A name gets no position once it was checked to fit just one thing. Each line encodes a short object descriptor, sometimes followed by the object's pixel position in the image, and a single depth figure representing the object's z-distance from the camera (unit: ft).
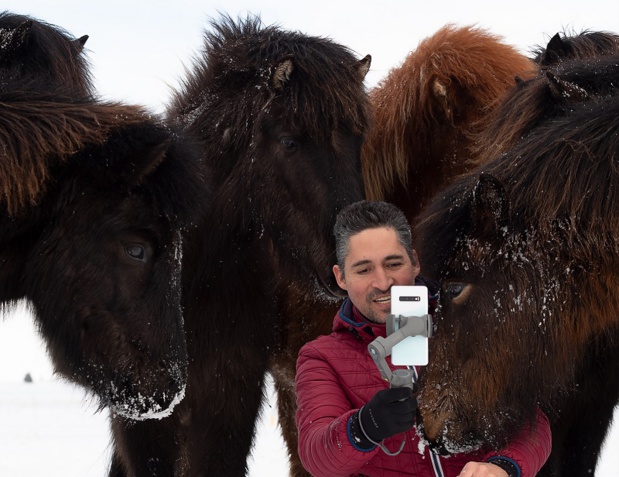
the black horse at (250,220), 16.15
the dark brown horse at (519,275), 11.01
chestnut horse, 19.54
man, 10.59
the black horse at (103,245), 12.95
